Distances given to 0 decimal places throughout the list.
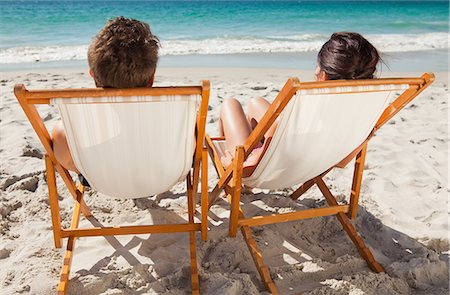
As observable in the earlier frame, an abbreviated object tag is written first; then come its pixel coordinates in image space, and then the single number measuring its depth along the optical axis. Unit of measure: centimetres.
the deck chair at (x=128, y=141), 172
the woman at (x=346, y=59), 205
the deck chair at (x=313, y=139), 189
